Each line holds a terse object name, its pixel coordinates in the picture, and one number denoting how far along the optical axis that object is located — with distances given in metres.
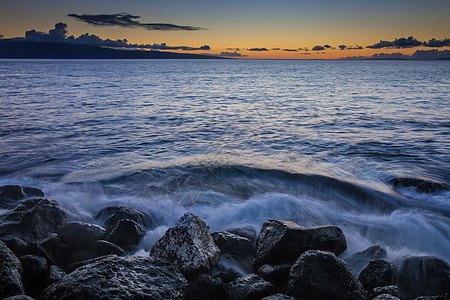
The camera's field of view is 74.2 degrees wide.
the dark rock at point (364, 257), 5.03
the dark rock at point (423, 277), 4.28
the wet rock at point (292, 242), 4.65
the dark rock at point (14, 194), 6.85
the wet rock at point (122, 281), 3.26
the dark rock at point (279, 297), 3.59
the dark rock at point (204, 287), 3.94
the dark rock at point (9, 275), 3.56
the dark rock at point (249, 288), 3.86
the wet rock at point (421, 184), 8.17
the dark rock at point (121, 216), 6.22
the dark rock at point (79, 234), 5.09
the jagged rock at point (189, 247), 4.25
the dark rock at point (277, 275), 4.31
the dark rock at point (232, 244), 5.17
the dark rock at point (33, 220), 5.22
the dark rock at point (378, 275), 4.27
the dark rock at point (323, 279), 3.72
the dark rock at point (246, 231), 6.06
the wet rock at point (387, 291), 3.88
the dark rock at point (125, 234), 5.43
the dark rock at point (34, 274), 3.96
